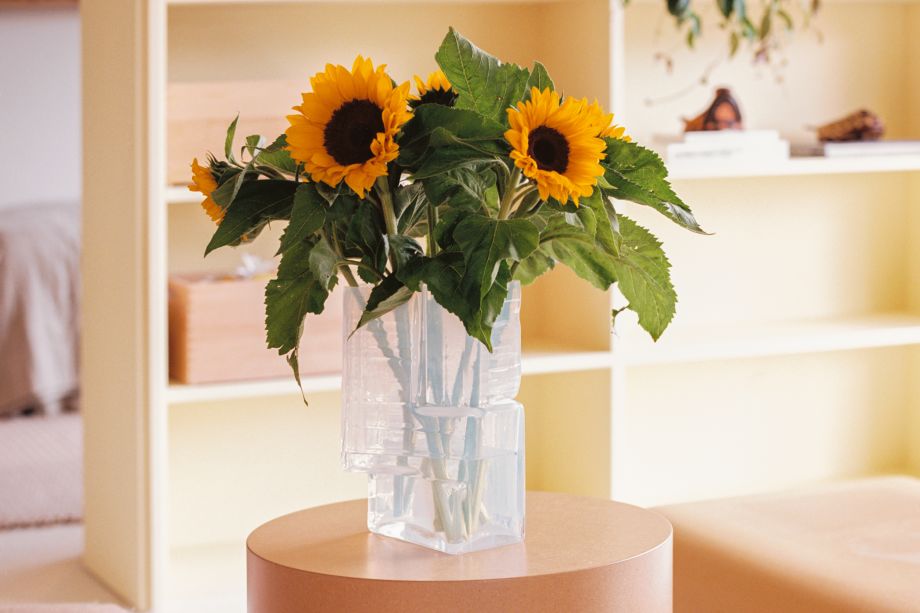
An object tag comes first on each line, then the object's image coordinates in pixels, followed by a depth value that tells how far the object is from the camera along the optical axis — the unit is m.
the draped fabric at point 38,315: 4.88
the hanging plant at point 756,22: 3.58
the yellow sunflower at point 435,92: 1.76
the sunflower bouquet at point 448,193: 1.63
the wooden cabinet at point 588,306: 3.41
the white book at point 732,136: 3.87
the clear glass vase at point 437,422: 1.75
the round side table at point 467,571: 1.66
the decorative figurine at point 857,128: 4.13
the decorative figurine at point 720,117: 4.00
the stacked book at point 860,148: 4.05
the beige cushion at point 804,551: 2.35
